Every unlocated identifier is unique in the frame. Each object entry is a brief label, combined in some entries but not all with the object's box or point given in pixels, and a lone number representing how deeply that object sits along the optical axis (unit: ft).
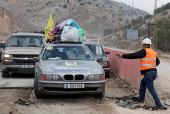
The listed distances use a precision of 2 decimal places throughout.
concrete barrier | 31.73
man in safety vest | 23.68
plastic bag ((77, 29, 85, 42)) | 33.19
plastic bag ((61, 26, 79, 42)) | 31.17
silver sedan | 23.70
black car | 41.27
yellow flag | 38.50
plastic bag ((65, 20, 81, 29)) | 33.89
